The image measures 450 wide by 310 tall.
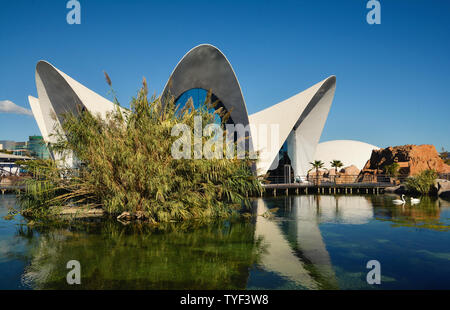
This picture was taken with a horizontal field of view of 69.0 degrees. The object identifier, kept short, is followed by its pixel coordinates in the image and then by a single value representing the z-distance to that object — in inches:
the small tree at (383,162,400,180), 1266.0
